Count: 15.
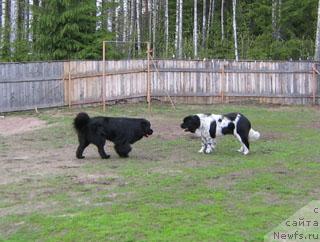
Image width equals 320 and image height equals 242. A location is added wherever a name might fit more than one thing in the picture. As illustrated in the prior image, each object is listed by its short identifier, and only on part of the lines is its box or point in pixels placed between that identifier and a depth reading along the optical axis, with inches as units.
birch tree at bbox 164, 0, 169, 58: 1579.7
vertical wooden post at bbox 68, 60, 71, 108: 935.0
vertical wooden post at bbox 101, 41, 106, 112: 935.3
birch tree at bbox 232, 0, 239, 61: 1502.7
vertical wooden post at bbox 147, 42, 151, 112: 986.7
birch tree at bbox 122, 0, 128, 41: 1596.9
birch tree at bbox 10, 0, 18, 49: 1236.5
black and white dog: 536.7
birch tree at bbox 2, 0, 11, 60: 1070.7
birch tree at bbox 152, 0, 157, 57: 1636.7
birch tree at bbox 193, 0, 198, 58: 1414.7
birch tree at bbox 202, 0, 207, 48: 1634.6
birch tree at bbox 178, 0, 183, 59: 1339.8
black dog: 524.1
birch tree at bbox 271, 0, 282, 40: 1638.8
